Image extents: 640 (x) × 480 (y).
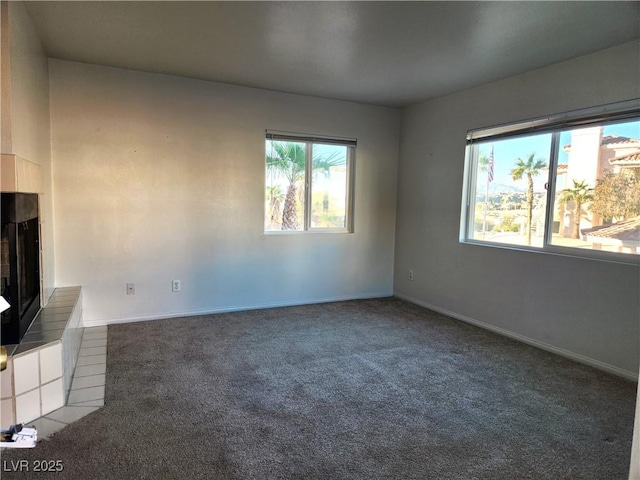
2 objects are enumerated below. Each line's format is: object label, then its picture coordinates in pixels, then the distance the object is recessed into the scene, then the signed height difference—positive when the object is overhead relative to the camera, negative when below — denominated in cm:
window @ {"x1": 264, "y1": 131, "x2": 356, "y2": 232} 445 +30
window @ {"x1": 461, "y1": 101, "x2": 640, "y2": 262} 289 +26
